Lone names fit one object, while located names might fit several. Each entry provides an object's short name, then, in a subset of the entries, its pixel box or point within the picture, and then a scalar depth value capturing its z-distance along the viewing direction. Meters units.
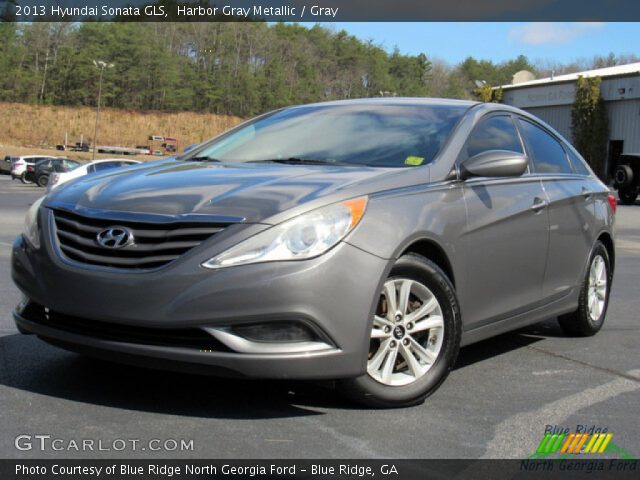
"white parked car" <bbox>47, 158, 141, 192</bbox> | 16.52
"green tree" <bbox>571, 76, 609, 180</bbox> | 45.00
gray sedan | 3.49
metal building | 43.97
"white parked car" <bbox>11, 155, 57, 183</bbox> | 38.78
